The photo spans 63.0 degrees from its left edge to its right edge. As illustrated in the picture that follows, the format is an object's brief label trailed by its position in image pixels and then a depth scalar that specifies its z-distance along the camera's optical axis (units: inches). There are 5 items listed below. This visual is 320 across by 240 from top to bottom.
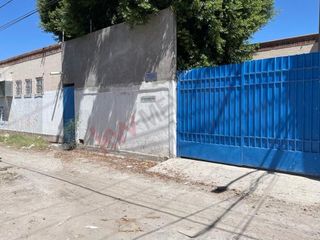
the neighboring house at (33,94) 445.1
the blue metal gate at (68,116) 402.5
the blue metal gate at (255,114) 207.8
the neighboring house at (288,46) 399.1
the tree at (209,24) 277.6
